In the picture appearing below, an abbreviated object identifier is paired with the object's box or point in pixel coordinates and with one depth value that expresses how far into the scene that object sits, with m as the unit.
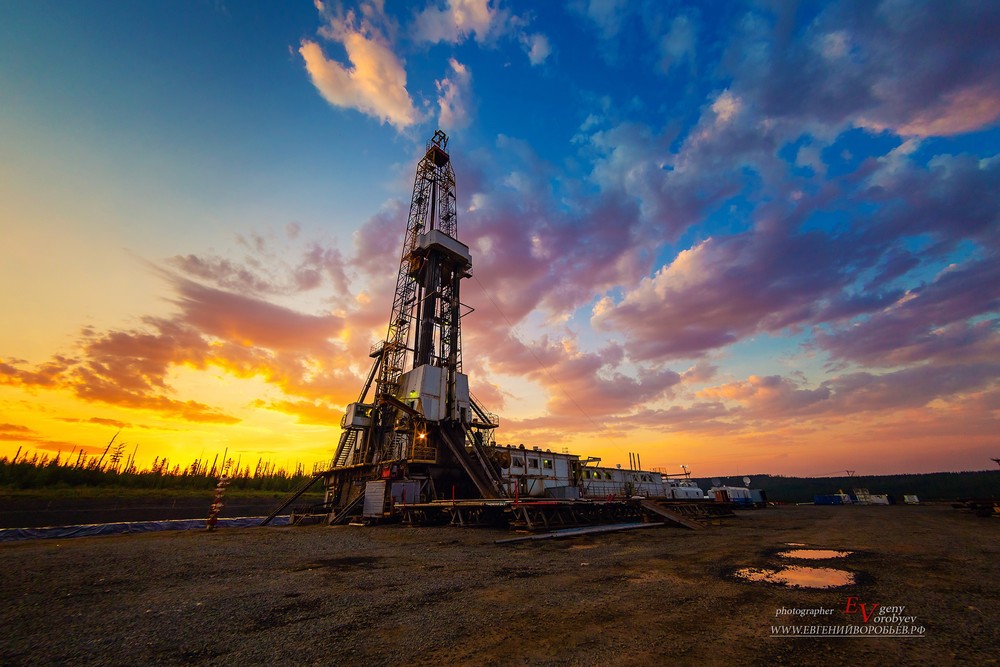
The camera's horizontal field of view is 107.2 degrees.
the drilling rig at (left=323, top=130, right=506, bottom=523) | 26.16
